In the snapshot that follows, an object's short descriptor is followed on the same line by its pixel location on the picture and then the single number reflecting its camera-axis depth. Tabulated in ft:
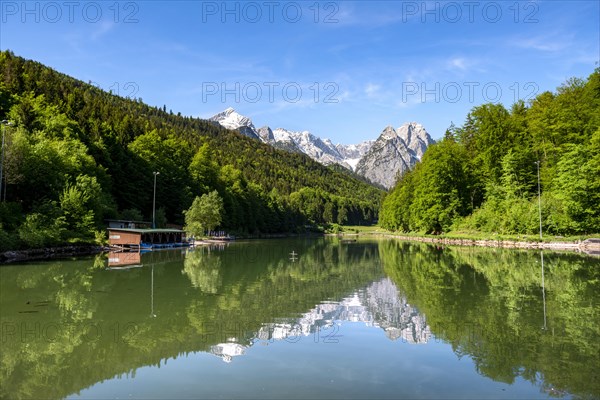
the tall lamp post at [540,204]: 167.30
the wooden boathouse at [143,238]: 161.15
